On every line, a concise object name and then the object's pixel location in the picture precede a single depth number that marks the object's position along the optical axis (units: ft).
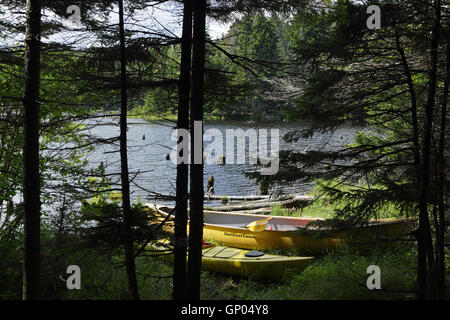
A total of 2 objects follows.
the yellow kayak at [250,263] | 27.48
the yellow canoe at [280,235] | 29.78
